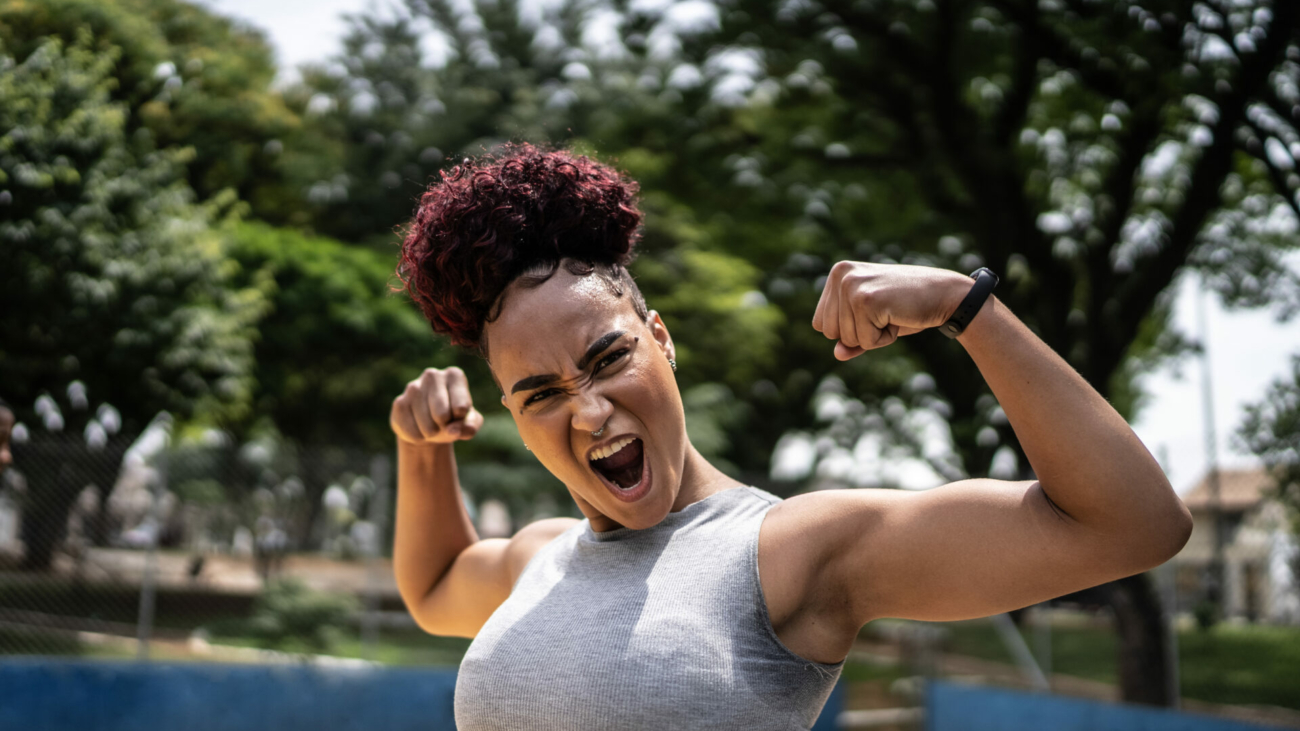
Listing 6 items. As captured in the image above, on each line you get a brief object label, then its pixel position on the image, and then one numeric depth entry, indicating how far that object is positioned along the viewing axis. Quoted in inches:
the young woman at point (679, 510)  47.6
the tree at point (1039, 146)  311.3
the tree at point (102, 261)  326.3
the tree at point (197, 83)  364.8
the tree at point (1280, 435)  312.3
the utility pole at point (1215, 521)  320.5
